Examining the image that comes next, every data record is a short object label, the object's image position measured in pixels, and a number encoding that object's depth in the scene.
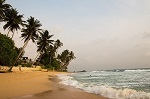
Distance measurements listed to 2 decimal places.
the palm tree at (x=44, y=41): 29.14
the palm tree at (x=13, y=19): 21.57
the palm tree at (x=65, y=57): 46.52
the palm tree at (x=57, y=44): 38.77
